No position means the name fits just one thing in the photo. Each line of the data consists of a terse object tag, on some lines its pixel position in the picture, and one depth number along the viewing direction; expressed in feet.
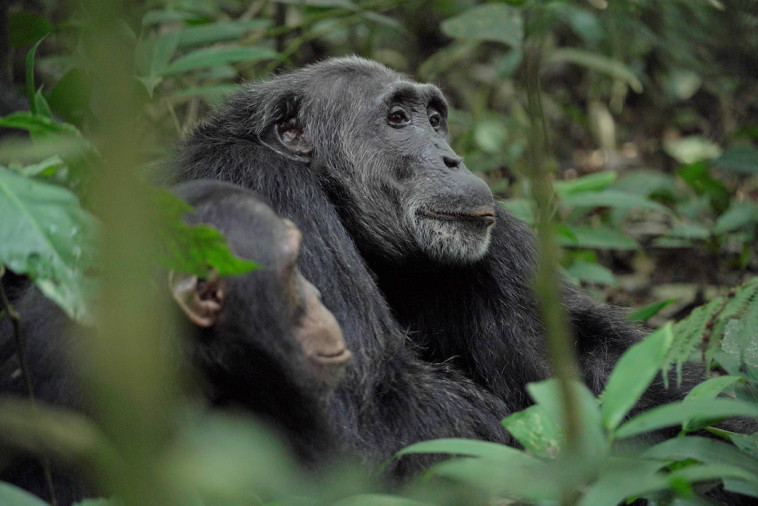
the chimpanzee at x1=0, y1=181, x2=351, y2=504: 17.02
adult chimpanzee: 22.79
